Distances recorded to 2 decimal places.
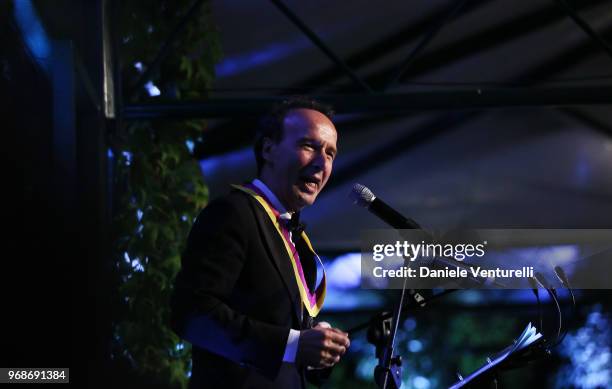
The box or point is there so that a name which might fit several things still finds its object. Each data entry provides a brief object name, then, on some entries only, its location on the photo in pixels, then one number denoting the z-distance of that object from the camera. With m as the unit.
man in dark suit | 4.34
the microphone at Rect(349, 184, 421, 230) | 4.51
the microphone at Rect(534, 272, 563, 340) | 4.54
